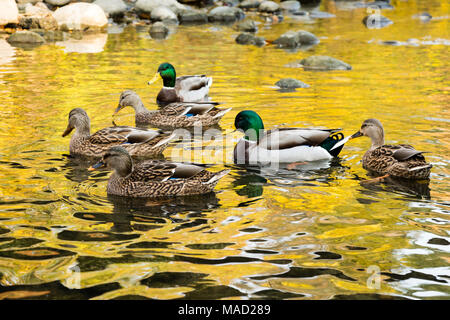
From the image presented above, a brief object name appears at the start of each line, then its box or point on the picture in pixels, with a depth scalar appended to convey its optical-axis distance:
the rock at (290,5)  27.89
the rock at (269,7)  26.20
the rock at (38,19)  20.75
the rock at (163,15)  23.94
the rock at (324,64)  15.60
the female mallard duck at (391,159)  7.76
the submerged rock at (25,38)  18.88
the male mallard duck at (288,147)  8.63
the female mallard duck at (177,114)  11.07
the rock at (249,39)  19.29
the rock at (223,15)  24.48
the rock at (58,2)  23.72
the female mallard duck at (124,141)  8.97
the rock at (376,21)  23.18
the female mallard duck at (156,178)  7.27
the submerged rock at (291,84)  13.35
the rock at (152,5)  24.34
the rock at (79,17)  21.62
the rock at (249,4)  27.34
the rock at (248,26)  22.00
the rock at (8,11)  20.67
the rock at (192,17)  24.16
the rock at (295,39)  19.05
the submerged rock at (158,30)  21.19
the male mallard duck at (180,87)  12.86
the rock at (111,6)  24.17
